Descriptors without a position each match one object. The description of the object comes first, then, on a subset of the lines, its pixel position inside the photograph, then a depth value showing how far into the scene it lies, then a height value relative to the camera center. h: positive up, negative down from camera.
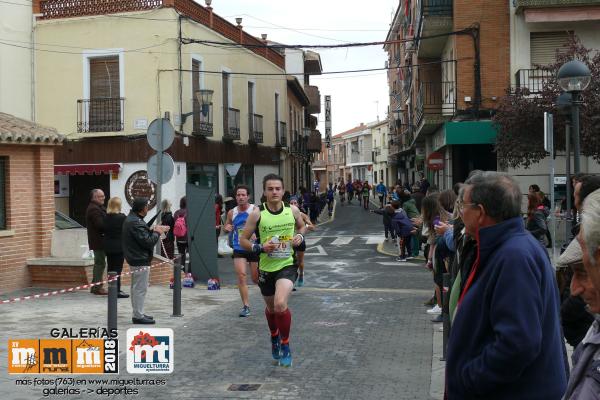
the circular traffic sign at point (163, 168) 11.20 +0.52
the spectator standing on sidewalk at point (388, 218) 18.22 -0.61
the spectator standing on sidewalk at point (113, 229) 10.69 -0.43
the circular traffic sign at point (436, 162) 24.44 +1.19
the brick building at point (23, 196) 11.59 +0.11
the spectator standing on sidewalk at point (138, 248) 8.80 -0.60
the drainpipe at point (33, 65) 22.19 +4.36
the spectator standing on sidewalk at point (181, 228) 13.80 -0.55
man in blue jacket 2.88 -0.50
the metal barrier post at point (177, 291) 9.19 -1.22
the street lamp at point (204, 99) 22.02 +3.21
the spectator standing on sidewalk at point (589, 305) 2.09 -0.35
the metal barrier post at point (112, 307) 7.25 -1.11
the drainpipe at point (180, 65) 21.67 +4.18
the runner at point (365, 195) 41.91 +0.13
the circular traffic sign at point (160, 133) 10.88 +1.05
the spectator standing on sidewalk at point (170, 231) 14.88 -0.66
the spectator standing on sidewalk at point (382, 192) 38.56 +0.27
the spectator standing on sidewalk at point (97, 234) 11.12 -0.52
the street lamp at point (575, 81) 9.41 +1.52
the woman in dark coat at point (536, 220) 8.20 -0.30
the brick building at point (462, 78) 20.38 +3.68
